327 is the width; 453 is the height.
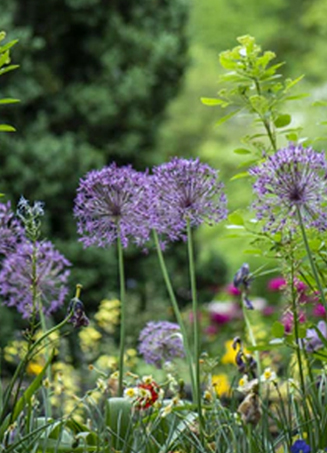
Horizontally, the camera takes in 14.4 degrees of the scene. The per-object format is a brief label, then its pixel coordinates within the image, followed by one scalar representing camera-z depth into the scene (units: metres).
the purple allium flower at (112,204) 3.18
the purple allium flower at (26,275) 3.70
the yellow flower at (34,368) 6.99
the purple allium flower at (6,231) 3.31
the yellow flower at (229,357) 8.76
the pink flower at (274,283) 11.67
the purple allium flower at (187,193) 3.16
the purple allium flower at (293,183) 2.88
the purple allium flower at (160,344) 4.08
